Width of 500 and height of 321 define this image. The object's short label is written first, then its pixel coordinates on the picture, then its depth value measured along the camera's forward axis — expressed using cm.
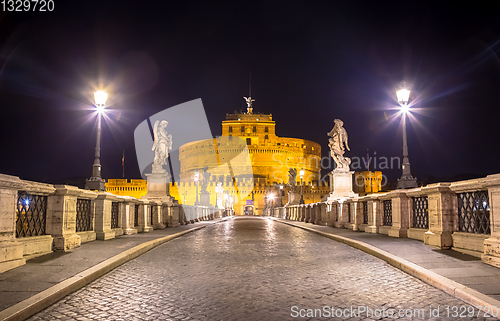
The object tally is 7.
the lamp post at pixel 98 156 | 1261
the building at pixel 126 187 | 9400
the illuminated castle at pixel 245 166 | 8619
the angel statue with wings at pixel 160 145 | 2081
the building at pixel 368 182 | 9639
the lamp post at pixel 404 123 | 1296
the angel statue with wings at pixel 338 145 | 2216
